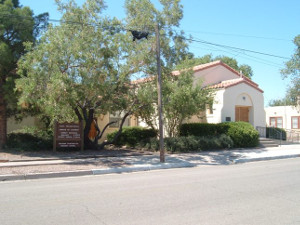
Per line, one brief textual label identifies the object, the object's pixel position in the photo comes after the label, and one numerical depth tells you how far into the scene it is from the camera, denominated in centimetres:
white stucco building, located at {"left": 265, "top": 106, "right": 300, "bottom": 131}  2958
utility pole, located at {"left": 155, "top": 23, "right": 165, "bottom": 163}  1338
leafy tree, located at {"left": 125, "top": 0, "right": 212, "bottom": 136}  1539
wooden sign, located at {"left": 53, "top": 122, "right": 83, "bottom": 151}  1564
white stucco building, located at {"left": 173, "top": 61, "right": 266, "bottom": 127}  2138
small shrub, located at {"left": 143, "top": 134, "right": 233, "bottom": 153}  1686
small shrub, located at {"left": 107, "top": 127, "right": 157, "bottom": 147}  2033
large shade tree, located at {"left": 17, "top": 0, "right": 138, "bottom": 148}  1274
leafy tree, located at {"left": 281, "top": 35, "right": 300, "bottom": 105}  2262
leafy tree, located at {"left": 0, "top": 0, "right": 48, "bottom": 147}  1382
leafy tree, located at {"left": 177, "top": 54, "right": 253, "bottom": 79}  3850
